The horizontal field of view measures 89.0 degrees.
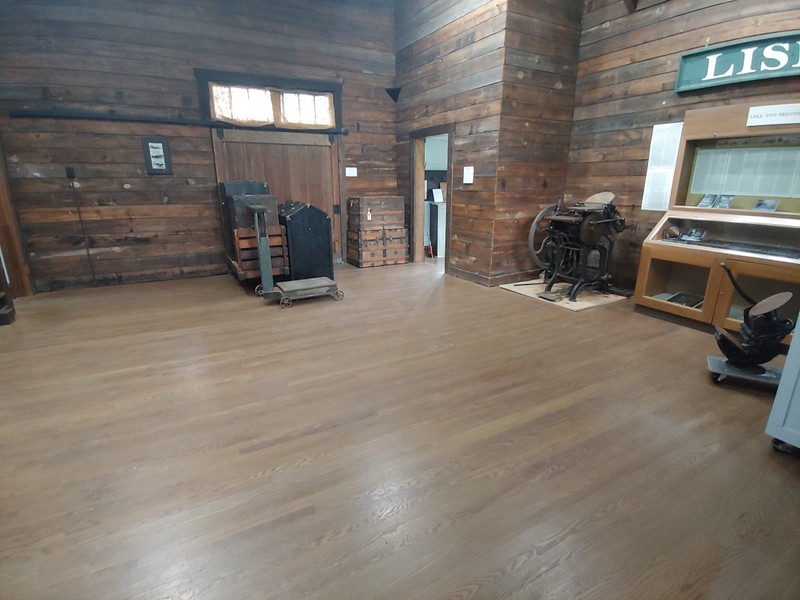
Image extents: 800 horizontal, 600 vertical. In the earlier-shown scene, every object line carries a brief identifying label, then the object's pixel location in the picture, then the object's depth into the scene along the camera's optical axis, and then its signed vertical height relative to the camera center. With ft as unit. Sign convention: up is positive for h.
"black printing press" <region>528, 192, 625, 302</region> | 13.30 -1.99
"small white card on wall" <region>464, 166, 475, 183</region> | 15.92 +0.34
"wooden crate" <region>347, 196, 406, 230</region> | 19.06 -1.32
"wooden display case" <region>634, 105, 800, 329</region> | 10.14 -1.48
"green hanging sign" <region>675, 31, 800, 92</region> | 10.29 +3.15
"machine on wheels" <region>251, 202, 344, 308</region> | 13.47 -2.47
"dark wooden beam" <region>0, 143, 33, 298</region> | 13.60 -2.10
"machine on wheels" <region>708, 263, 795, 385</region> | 7.63 -3.06
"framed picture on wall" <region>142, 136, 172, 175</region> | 15.75 +1.09
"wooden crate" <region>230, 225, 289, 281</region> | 14.20 -2.33
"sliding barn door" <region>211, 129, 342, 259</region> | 17.25 +0.89
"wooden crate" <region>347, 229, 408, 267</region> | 19.44 -2.98
